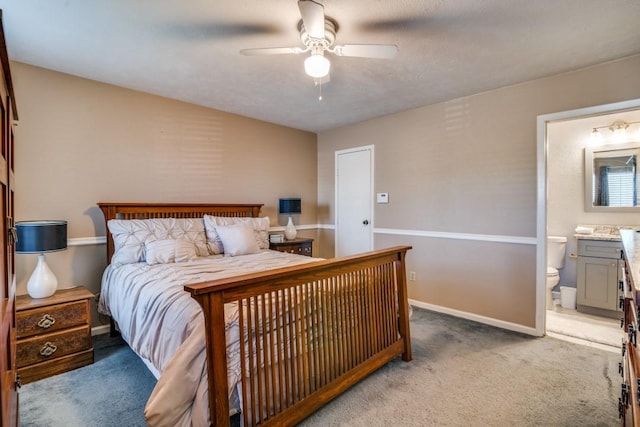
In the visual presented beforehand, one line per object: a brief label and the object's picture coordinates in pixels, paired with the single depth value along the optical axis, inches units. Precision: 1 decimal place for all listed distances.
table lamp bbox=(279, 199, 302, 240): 171.2
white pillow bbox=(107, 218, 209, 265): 108.1
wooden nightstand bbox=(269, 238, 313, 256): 157.3
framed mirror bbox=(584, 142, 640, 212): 144.9
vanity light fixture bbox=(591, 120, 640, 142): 145.5
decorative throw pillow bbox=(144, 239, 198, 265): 107.0
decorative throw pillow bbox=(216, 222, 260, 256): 127.1
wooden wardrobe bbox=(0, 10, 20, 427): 41.0
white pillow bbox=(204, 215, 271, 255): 130.0
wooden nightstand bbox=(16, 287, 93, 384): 86.9
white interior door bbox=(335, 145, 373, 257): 173.3
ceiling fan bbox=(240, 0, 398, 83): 75.5
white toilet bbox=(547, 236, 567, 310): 158.4
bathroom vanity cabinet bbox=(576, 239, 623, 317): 134.7
